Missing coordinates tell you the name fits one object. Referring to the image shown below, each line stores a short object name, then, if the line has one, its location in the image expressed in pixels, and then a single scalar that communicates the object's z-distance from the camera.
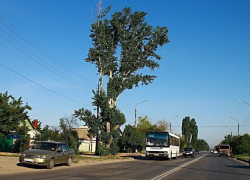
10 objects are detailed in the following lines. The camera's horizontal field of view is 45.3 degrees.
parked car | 16.31
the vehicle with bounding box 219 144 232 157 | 65.56
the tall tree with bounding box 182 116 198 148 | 118.91
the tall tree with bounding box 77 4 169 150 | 35.97
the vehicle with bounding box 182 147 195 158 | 51.25
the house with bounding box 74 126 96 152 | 57.75
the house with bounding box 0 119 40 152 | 35.11
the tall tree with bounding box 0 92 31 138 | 25.97
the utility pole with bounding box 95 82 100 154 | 34.97
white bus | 32.19
